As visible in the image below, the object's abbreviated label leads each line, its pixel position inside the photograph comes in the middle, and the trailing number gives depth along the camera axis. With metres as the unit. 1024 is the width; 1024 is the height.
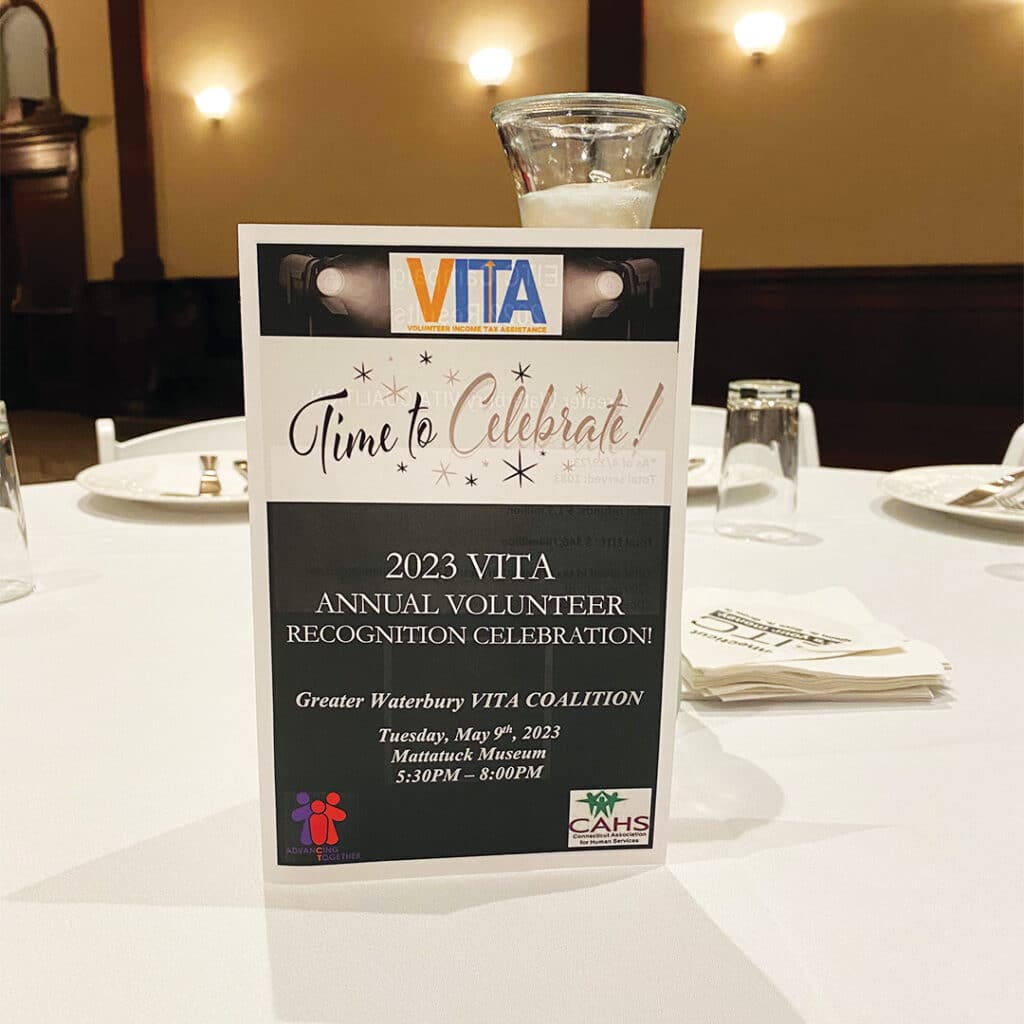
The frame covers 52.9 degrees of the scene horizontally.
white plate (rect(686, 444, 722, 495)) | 1.11
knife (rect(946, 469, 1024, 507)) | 1.00
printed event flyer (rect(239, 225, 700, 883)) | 0.34
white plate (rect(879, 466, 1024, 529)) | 0.96
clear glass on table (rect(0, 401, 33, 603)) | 0.75
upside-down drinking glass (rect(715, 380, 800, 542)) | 1.00
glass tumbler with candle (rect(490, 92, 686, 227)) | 0.45
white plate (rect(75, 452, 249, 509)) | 0.99
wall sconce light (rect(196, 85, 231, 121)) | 5.61
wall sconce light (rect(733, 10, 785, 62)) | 4.34
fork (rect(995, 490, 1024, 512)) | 0.98
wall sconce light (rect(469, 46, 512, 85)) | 4.96
